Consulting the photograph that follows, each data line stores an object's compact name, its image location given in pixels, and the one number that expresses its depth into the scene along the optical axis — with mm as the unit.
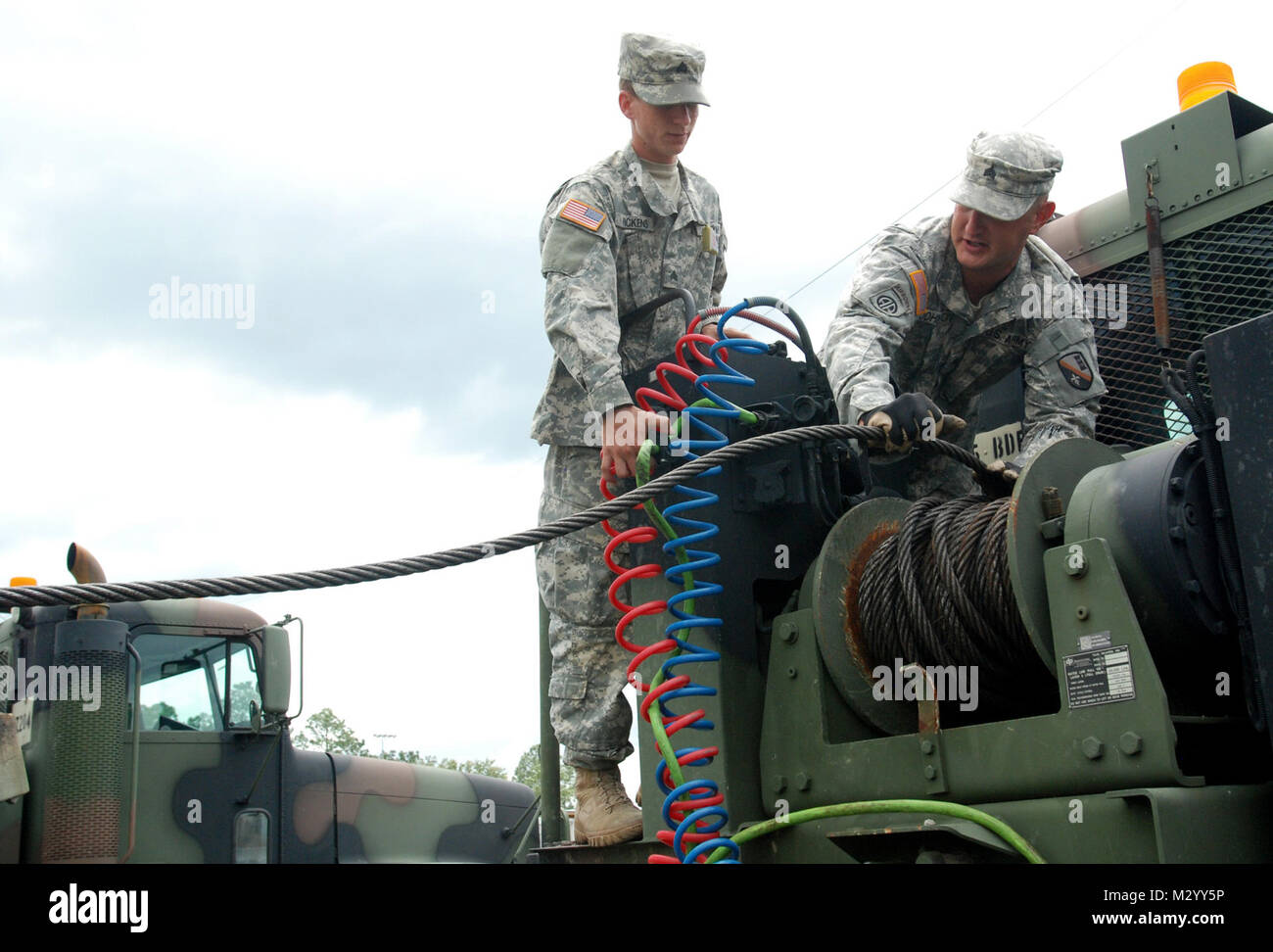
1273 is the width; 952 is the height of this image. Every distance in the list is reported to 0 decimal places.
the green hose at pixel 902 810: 2607
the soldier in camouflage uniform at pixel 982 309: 4219
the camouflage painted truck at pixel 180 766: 7094
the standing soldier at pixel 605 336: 3865
